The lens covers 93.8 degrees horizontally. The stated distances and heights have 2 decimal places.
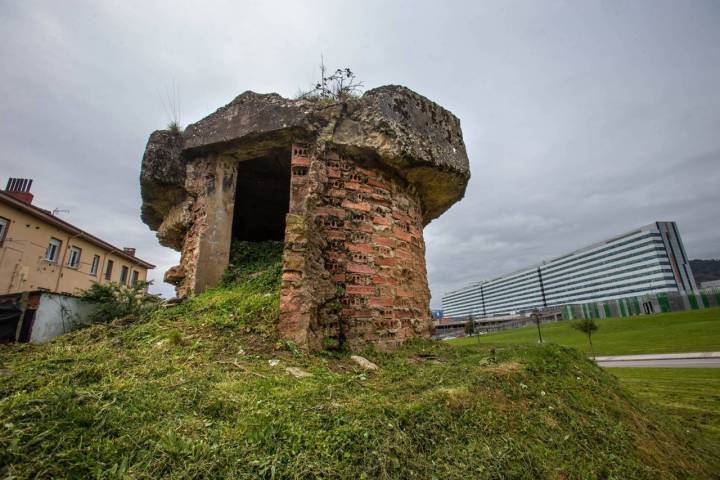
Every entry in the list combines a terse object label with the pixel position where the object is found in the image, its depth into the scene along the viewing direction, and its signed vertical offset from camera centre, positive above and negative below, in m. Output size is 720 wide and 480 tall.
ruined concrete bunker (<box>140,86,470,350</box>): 3.86 +1.95
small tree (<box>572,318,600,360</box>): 18.65 -0.09
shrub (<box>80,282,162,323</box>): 5.11 +0.56
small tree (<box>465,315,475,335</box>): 36.69 -0.07
